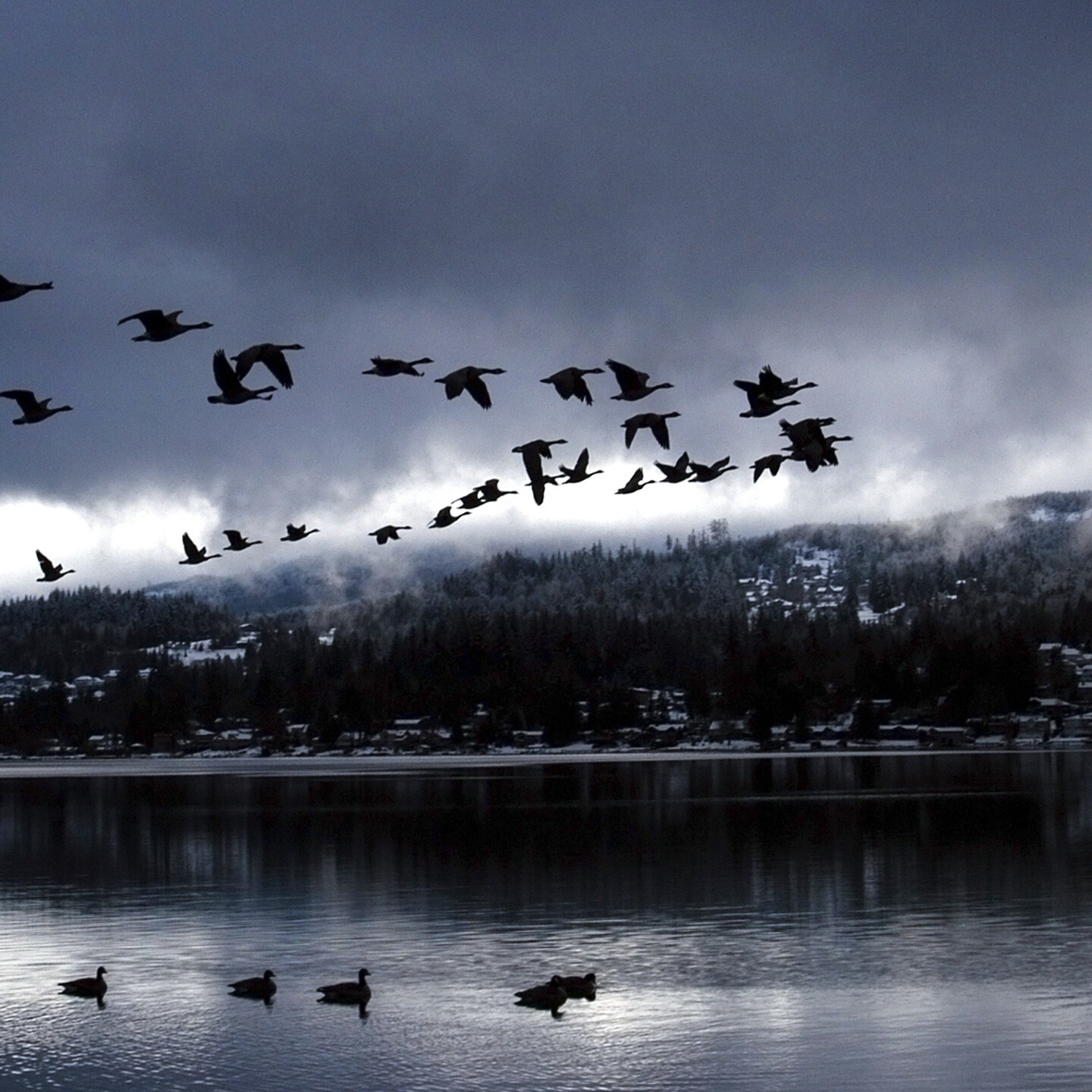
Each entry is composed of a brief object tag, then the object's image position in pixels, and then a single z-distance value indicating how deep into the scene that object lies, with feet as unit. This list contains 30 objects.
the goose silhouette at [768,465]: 120.47
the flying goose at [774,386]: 106.32
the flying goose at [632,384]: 107.76
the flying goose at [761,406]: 108.06
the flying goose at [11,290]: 84.48
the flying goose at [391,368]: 108.78
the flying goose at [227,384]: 101.81
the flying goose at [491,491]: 130.52
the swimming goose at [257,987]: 135.85
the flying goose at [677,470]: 123.44
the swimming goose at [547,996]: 130.41
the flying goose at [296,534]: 142.72
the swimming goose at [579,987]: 133.49
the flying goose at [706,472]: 124.26
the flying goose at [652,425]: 117.29
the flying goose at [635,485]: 130.41
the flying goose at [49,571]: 143.23
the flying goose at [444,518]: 138.22
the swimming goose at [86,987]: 137.69
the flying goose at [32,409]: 107.86
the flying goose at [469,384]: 104.47
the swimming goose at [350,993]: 132.87
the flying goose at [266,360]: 99.76
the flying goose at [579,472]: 124.26
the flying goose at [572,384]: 108.37
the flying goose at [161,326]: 97.19
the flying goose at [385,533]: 155.22
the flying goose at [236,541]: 137.49
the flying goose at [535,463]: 112.78
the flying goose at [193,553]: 142.72
